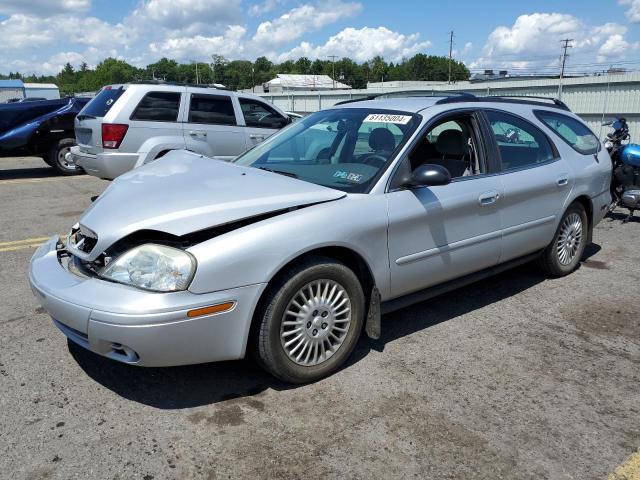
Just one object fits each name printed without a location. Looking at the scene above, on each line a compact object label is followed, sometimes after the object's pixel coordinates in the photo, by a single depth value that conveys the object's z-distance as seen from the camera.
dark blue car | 11.10
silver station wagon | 2.77
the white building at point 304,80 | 101.14
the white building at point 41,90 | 66.22
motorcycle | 7.15
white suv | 8.26
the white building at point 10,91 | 61.28
